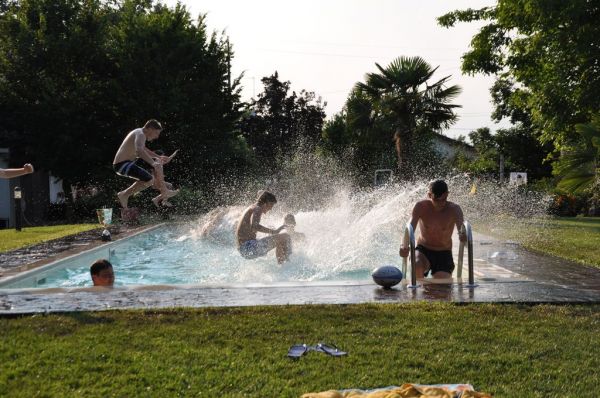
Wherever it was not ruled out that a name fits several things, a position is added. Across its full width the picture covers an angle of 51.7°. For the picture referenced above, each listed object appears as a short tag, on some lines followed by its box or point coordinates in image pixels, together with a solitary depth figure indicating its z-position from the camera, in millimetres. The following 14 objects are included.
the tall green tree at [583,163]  13391
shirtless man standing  7332
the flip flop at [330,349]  4246
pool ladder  6648
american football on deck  6477
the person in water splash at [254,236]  9617
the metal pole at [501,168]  36438
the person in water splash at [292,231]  10812
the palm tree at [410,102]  24438
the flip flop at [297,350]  4213
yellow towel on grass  3373
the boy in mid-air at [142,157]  8648
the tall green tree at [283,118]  41250
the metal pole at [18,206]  17484
